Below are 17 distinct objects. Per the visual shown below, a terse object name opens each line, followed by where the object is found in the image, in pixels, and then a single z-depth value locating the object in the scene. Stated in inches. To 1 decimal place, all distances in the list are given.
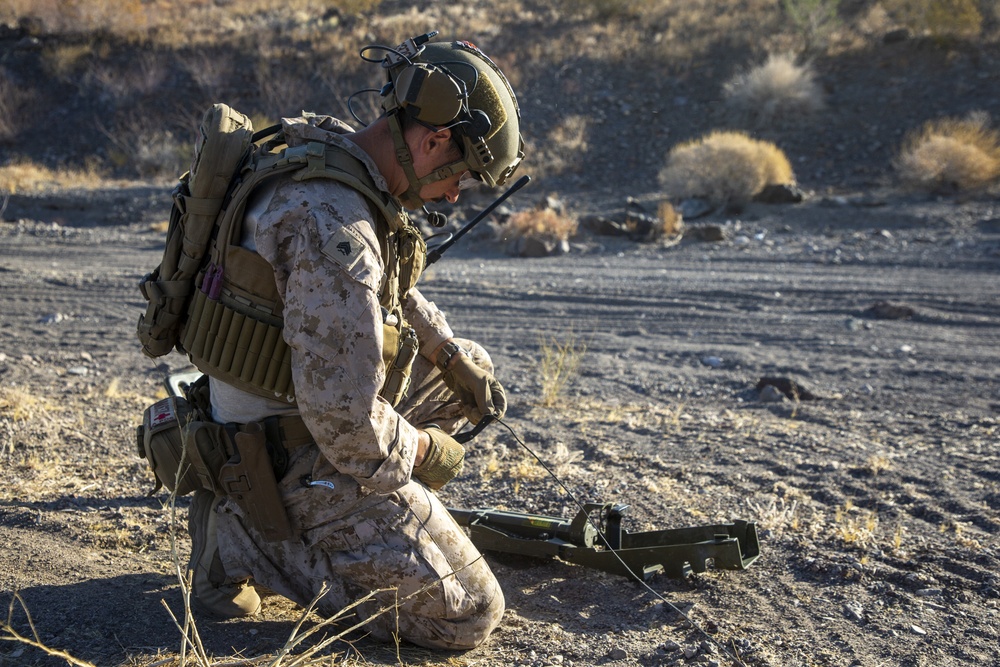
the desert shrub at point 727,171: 587.8
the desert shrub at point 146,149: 734.5
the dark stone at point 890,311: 355.3
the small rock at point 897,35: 842.2
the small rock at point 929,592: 134.3
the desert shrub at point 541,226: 506.9
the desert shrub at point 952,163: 584.7
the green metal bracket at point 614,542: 131.6
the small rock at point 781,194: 587.8
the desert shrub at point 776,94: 773.3
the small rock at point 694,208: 579.8
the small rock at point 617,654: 114.6
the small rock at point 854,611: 128.1
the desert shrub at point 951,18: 818.2
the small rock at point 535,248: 490.6
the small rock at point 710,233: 512.7
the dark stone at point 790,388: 256.1
